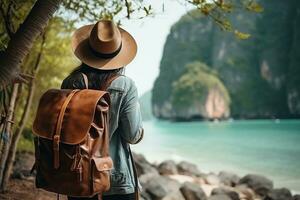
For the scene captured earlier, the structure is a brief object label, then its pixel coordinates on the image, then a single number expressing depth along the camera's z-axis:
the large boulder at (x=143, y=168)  10.98
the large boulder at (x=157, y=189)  6.84
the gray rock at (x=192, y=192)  6.97
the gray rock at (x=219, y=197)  6.45
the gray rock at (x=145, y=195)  6.28
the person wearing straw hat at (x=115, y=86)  2.02
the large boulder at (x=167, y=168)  13.27
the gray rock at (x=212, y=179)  11.86
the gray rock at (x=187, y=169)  13.56
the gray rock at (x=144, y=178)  8.30
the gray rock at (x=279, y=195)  7.59
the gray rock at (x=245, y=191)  9.34
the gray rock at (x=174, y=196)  6.60
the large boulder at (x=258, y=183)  9.95
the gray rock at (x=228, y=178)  11.85
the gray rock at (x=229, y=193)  7.53
